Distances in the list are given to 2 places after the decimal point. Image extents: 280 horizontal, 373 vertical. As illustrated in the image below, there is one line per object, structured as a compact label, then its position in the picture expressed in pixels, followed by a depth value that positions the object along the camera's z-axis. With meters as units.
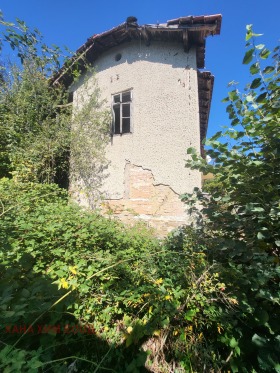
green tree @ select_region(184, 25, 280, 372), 1.97
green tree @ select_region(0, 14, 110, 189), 6.18
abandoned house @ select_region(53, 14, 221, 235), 5.29
